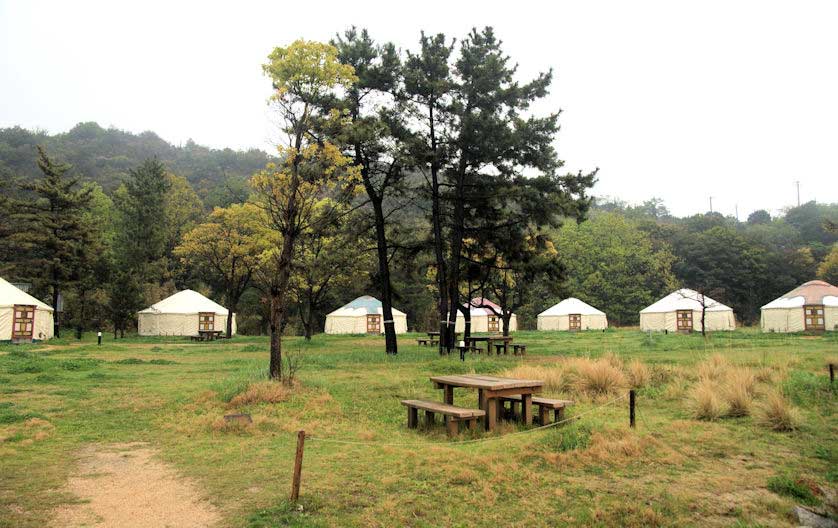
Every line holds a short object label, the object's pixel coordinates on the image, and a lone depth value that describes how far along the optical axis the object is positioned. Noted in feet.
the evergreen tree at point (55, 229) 107.65
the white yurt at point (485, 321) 162.71
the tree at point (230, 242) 112.16
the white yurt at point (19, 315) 92.17
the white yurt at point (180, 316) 127.65
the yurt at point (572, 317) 151.53
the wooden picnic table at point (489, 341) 65.98
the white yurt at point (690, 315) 130.11
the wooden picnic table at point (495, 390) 25.99
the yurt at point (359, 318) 147.23
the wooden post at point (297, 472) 16.71
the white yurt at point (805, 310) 110.52
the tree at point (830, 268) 163.43
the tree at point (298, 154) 39.65
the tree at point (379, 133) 63.31
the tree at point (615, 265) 177.17
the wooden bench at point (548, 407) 26.61
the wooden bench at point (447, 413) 25.08
